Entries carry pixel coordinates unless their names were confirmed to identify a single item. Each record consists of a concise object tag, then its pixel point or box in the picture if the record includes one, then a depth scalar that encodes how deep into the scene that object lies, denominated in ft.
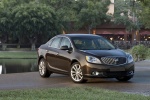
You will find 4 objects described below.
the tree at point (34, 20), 218.38
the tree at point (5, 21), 220.64
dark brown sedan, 42.70
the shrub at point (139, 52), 105.19
